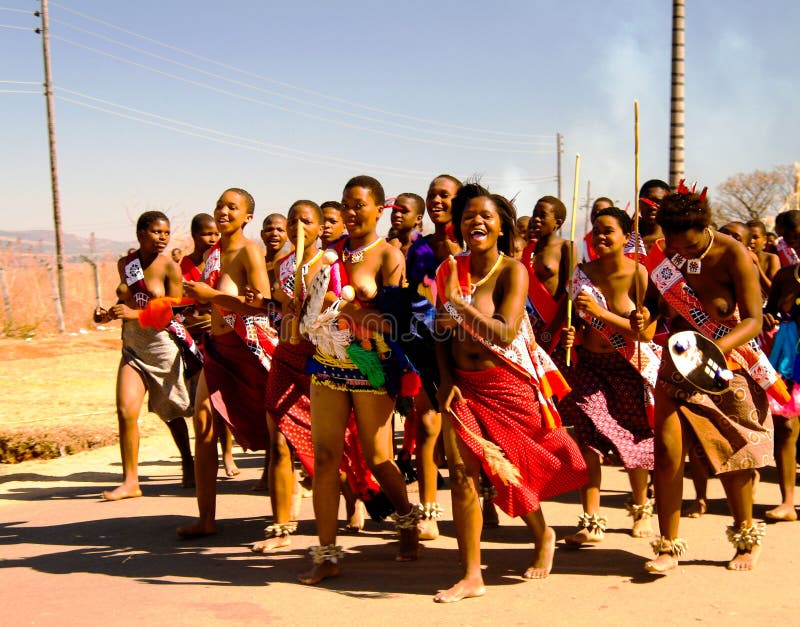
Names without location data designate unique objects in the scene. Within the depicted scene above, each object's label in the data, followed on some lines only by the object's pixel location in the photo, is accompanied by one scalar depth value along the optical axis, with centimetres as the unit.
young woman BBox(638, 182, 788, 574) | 516
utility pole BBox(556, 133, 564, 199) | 5600
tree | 5612
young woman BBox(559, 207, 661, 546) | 599
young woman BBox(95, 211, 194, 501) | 769
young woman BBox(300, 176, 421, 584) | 520
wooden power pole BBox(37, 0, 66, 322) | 2478
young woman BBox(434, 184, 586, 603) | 488
